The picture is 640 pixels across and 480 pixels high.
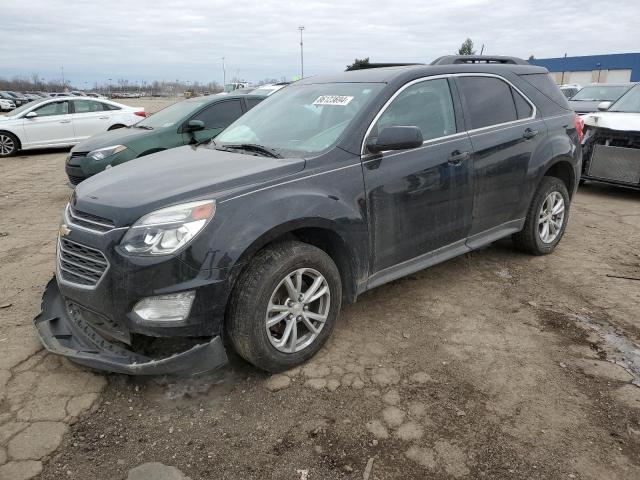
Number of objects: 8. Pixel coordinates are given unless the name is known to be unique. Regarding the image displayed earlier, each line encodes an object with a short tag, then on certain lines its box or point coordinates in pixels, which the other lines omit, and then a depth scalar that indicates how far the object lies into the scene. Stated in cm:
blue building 5572
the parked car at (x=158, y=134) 712
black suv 264
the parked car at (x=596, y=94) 1270
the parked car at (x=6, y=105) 3231
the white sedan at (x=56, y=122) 1295
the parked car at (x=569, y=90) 2045
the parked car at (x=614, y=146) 718
